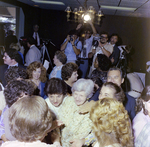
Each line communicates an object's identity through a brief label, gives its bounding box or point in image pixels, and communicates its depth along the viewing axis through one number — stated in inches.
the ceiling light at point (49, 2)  187.4
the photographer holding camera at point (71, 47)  175.8
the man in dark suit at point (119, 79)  80.4
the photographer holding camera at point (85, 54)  188.4
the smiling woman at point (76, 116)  68.4
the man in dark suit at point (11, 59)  114.3
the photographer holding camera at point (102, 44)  166.7
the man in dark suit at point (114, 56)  169.9
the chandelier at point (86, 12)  159.6
